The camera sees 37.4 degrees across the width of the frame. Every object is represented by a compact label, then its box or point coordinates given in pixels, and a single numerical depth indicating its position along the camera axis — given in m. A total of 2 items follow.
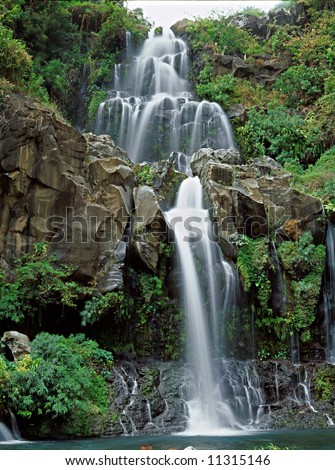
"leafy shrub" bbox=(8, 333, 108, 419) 8.83
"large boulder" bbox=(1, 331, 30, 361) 9.81
